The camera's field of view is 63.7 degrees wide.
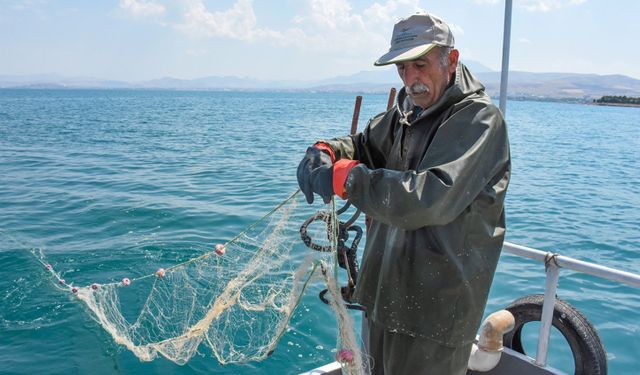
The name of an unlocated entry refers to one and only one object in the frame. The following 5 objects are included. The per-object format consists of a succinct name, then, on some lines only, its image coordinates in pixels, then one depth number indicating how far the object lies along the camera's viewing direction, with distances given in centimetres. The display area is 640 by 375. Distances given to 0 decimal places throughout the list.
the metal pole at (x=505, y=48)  329
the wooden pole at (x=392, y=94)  379
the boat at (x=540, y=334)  321
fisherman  196
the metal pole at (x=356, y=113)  417
